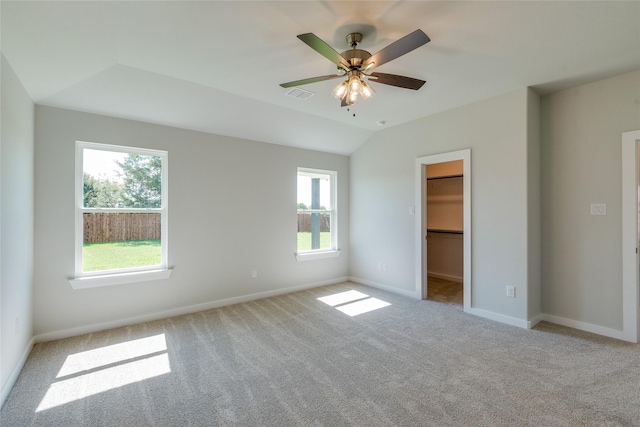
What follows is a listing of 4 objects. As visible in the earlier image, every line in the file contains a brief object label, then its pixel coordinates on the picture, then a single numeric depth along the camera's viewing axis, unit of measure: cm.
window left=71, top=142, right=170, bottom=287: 314
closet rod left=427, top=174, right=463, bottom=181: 523
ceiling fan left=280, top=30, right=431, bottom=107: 174
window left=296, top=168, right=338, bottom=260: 496
